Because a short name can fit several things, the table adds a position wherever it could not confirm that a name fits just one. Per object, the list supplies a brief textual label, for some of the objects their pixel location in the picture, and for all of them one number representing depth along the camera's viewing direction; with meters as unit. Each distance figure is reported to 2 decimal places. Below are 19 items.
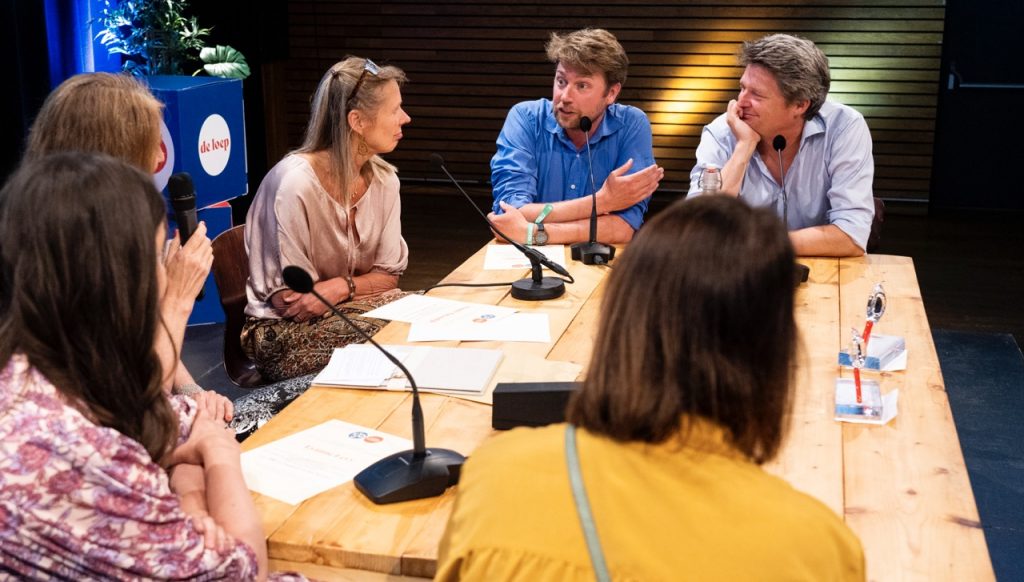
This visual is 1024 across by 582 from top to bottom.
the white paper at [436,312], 2.67
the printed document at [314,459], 1.77
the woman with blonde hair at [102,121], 2.23
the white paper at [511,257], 3.23
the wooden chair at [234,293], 3.20
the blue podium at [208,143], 5.03
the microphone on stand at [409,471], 1.70
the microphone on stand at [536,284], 2.87
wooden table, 1.58
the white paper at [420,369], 2.20
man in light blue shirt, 3.36
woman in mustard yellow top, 1.06
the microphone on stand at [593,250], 3.27
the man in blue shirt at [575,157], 3.52
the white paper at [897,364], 2.34
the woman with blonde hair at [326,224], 3.11
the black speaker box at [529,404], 1.92
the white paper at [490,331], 2.52
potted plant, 5.69
